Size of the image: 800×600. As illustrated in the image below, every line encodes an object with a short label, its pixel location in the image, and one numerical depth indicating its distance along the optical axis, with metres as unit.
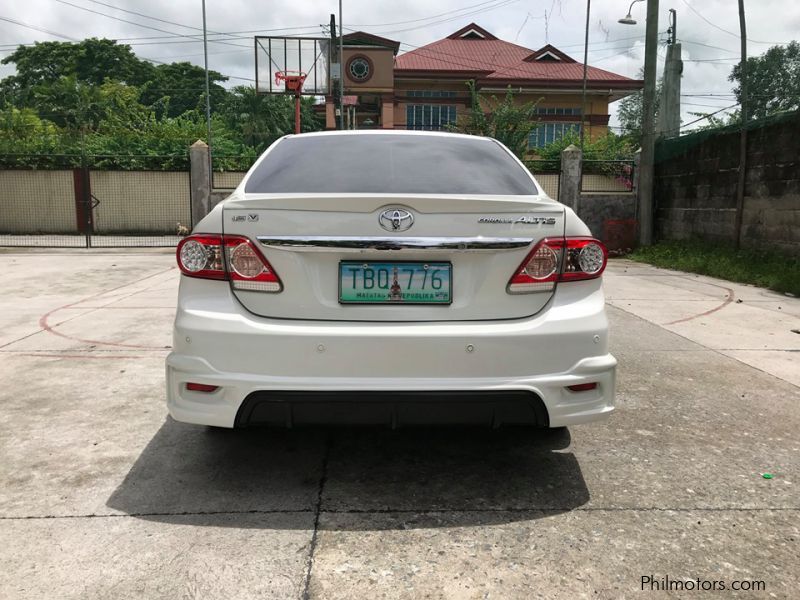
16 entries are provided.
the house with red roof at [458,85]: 36.22
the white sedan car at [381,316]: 2.53
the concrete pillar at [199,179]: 16.94
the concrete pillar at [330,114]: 40.00
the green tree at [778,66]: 44.83
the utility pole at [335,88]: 31.38
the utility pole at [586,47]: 20.50
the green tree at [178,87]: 63.28
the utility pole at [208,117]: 17.42
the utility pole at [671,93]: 27.45
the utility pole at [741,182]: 11.32
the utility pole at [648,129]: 14.59
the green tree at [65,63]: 58.69
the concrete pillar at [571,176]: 17.06
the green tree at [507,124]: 25.80
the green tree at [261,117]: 41.75
